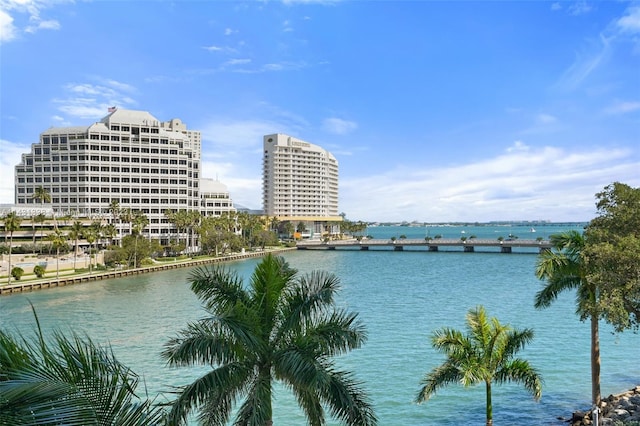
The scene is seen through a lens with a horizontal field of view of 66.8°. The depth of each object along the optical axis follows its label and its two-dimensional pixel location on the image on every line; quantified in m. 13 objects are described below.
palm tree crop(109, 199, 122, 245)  122.43
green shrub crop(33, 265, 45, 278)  79.06
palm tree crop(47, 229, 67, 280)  82.25
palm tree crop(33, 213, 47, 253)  105.41
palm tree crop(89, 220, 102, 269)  98.54
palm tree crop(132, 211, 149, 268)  99.45
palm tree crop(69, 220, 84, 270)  90.63
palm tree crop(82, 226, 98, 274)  91.06
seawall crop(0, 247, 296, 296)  70.06
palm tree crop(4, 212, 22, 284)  80.50
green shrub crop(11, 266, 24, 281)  73.75
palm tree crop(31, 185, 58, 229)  110.41
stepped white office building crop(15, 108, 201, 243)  143.88
